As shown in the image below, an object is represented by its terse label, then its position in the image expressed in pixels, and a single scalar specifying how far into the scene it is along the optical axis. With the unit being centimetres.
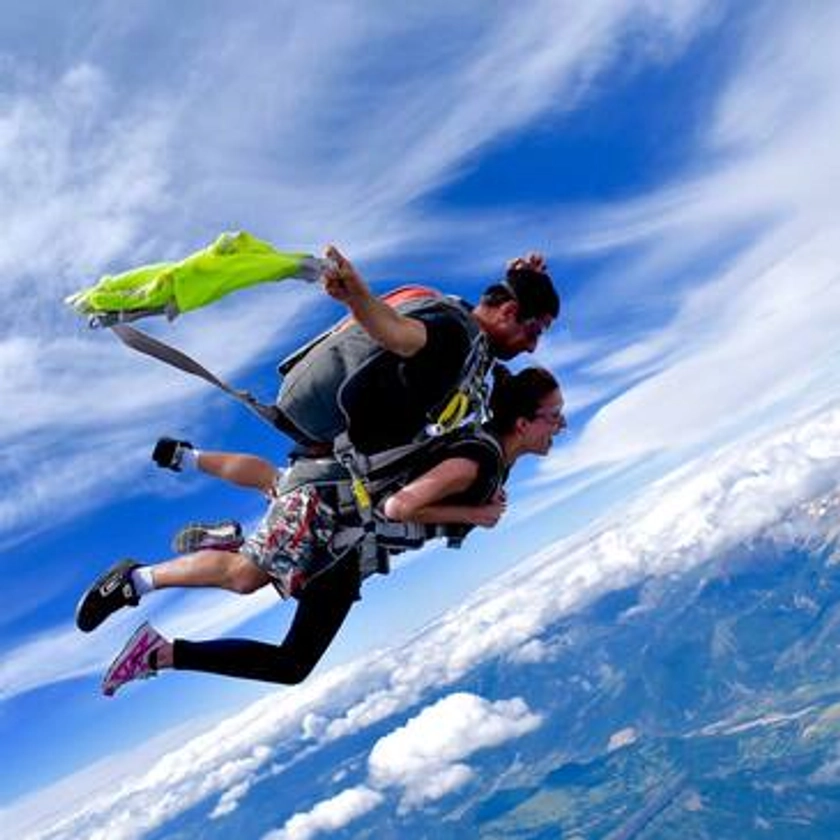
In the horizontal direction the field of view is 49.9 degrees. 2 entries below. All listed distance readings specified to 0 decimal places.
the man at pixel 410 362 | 568
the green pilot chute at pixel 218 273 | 452
